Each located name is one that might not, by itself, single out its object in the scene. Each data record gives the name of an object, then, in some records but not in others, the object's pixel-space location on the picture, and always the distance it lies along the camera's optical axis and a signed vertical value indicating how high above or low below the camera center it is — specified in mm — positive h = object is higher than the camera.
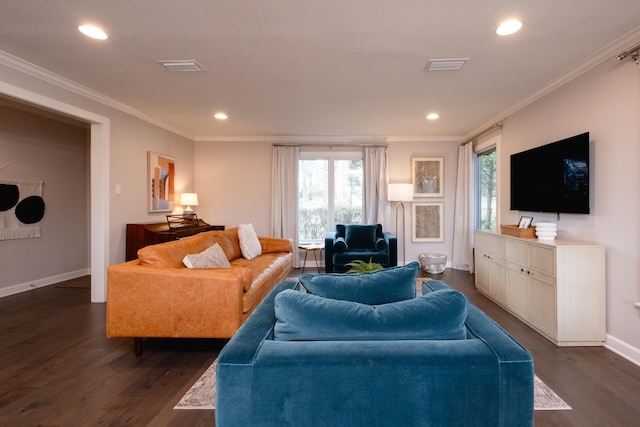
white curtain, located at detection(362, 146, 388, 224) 5734 +530
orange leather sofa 2342 -667
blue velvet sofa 963 -547
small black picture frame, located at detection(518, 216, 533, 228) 3488 -98
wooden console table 4062 -323
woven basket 3225 -198
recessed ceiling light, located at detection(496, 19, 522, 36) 2227 +1336
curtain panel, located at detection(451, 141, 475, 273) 5355 -28
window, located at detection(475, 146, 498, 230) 4894 +382
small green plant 2727 -483
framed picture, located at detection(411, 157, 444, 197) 5801 +683
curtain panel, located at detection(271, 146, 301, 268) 5766 +384
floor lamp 5320 +339
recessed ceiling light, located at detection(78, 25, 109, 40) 2297 +1336
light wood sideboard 2600 -665
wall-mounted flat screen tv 2816 +360
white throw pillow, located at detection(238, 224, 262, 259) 4254 -421
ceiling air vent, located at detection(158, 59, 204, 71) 2830 +1337
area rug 1814 -1109
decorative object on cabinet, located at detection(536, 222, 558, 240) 3004 -168
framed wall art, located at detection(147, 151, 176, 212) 4633 +472
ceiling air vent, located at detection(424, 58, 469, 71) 2788 +1336
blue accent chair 4656 -537
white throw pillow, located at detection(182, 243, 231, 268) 2697 -430
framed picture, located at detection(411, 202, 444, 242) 5812 -179
